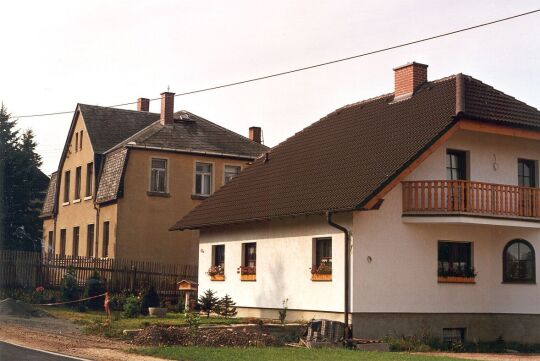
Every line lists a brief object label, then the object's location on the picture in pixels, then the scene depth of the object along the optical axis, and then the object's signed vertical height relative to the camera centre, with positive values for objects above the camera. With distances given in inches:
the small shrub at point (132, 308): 1097.4 -58.7
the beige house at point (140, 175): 1494.8 +173.8
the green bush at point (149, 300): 1141.1 -49.9
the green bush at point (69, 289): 1232.2 -38.6
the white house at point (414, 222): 895.7 +53.2
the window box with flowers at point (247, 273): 1085.8 -9.0
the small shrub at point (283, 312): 969.7 -55.0
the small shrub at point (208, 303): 1074.7 -49.4
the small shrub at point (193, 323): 793.6 -59.0
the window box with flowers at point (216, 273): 1172.9 -10.5
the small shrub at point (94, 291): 1222.3 -40.8
